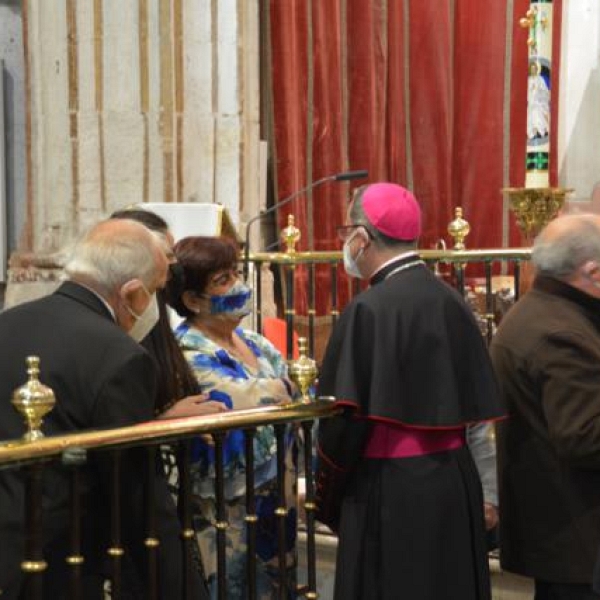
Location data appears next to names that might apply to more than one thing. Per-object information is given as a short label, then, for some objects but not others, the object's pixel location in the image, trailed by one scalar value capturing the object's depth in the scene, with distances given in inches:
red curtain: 575.7
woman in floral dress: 257.9
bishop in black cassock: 244.9
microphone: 380.5
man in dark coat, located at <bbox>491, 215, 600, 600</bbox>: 253.5
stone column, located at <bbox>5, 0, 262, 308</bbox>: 518.2
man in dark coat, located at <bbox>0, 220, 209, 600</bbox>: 197.4
